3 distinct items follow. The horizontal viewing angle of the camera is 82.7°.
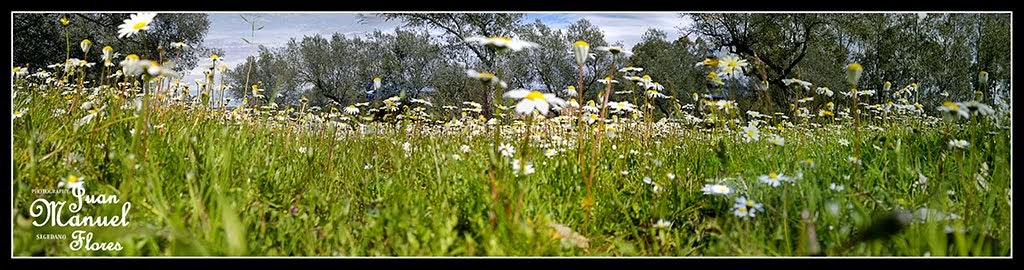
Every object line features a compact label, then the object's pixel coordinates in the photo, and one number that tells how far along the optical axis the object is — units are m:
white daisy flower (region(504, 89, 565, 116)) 1.30
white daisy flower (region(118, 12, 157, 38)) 1.47
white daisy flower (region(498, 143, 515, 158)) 2.02
